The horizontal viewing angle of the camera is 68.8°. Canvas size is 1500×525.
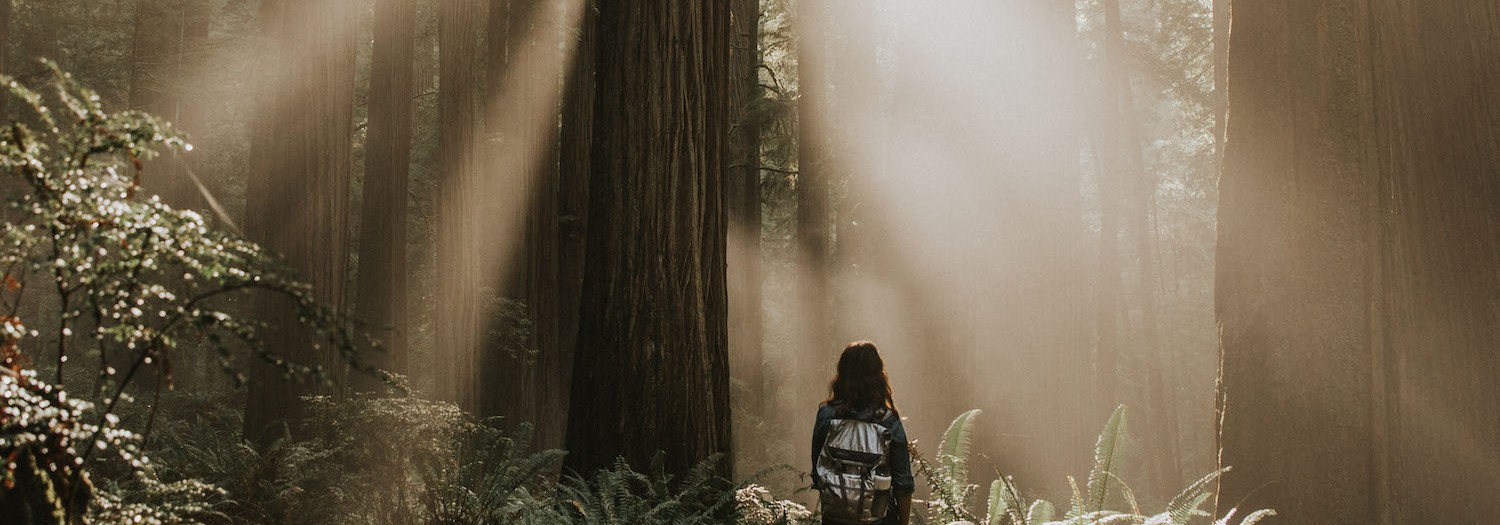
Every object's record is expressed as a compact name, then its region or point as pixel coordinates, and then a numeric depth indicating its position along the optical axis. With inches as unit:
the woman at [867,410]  219.5
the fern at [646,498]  236.8
